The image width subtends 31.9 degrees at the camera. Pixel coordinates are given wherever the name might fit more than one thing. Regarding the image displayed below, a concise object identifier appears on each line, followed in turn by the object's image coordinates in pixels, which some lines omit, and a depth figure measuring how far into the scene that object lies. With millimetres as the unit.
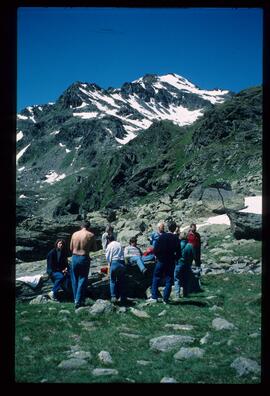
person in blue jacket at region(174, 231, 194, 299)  13875
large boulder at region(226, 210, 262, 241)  22828
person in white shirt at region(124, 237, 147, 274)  14414
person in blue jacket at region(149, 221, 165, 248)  14234
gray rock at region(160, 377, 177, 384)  7027
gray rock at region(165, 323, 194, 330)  10172
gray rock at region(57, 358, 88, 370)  7770
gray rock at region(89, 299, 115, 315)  11305
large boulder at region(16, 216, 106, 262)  23422
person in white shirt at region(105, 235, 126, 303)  12734
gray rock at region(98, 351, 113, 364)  8086
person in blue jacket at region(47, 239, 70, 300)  12969
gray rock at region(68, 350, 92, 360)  8288
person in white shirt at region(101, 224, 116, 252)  13875
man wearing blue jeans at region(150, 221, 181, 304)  12508
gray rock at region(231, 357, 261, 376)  7271
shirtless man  12006
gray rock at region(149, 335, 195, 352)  8789
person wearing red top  17359
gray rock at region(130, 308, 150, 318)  11227
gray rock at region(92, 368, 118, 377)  7369
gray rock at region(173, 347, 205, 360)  8180
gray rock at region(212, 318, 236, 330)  10031
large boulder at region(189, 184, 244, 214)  32781
